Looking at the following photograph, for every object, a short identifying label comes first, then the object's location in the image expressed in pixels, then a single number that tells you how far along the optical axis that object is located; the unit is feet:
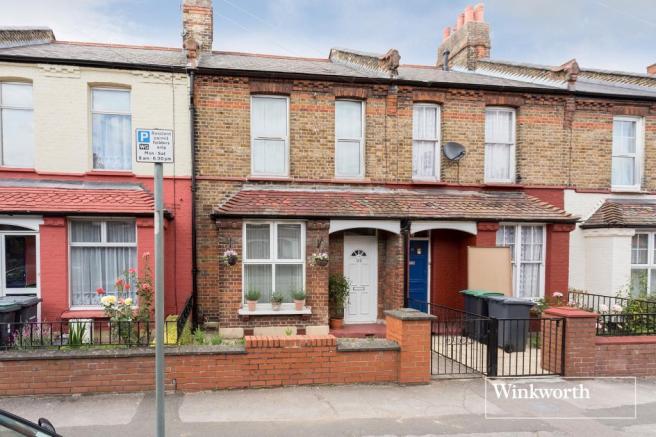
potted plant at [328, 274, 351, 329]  33.01
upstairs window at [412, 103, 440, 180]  36.53
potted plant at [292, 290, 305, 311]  31.01
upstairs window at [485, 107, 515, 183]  37.65
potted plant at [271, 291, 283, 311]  30.86
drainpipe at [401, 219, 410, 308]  32.32
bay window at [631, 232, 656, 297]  36.22
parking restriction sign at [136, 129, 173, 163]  12.26
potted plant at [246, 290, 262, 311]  30.63
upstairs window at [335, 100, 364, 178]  35.47
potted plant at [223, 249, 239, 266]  30.01
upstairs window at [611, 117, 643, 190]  39.27
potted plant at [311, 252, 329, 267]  30.91
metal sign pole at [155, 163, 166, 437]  11.89
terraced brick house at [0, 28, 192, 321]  28.45
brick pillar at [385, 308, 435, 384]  20.95
